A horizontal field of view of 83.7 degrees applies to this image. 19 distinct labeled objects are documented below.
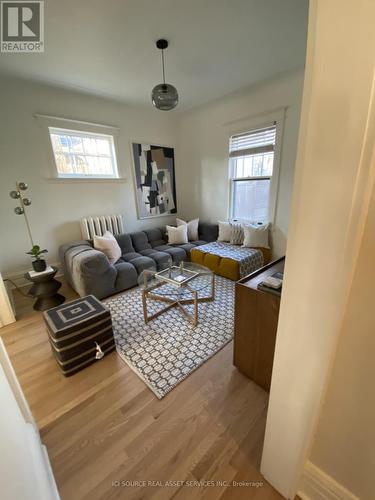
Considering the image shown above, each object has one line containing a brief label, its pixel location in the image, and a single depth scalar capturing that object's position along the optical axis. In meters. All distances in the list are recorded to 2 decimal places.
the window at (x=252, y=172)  3.28
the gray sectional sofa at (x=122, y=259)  2.44
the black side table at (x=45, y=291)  2.44
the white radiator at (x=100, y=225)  3.38
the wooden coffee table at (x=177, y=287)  2.20
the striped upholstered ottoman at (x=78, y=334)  1.55
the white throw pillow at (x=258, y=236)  3.35
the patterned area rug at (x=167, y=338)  1.61
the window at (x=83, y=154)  3.12
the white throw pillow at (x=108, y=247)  2.91
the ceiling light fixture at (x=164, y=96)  1.95
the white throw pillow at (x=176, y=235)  3.74
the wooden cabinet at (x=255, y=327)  1.29
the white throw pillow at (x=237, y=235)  3.58
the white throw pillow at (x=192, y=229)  3.98
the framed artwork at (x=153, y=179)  3.89
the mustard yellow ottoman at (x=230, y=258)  2.96
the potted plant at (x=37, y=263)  2.36
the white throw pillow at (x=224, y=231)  3.69
